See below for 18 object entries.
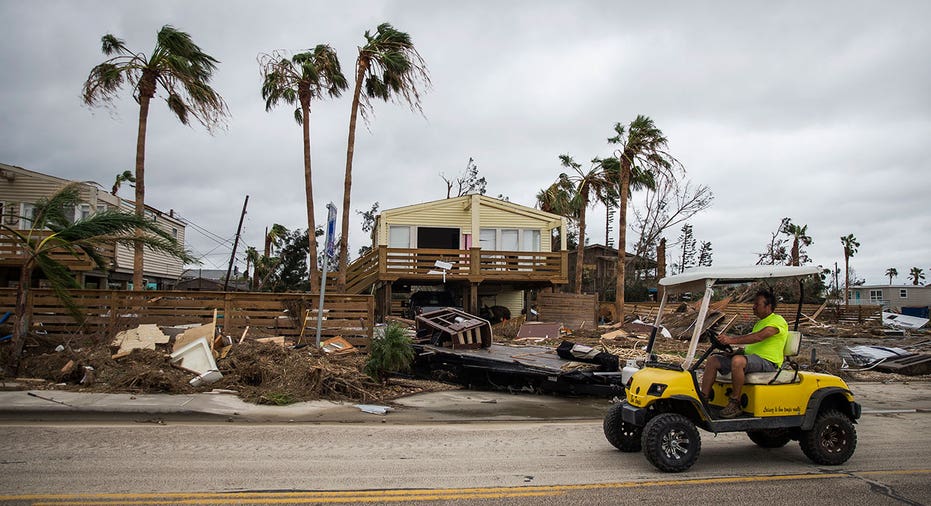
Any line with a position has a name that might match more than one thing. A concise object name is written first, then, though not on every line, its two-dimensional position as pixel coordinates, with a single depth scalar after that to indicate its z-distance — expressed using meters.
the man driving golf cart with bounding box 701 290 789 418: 6.07
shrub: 11.19
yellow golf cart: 5.91
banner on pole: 11.23
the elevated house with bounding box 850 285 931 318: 63.12
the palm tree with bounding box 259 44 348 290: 22.53
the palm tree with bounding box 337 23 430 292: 22.14
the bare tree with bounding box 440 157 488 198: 46.41
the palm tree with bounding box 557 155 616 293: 29.84
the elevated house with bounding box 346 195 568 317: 24.03
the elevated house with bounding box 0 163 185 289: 21.86
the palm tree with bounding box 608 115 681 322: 25.98
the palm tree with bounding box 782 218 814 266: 47.59
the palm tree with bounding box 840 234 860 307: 63.74
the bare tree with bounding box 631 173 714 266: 41.91
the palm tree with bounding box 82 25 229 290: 17.45
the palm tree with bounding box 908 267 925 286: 98.22
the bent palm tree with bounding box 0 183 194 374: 11.18
